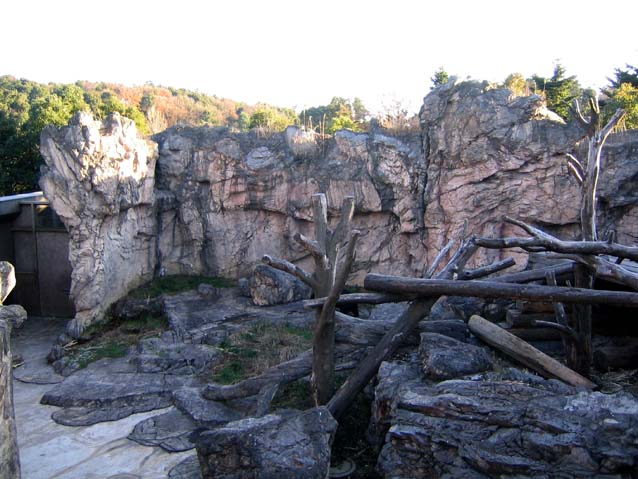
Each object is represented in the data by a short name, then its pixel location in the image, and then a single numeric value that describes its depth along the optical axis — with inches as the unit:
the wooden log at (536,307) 269.3
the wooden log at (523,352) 228.8
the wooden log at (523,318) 267.0
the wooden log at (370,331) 270.2
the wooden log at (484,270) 264.5
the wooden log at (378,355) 248.7
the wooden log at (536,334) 270.8
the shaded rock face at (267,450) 193.2
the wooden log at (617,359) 252.4
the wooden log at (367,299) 258.5
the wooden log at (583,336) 240.2
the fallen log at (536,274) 269.3
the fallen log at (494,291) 217.3
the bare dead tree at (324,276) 239.6
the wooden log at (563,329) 233.6
